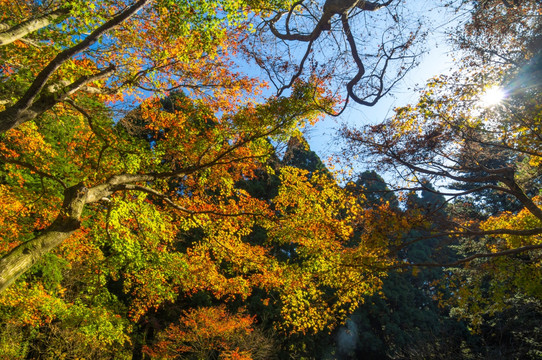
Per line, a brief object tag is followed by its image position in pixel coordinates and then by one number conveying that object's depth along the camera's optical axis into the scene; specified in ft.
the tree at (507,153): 17.83
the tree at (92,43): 12.24
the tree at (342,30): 16.17
